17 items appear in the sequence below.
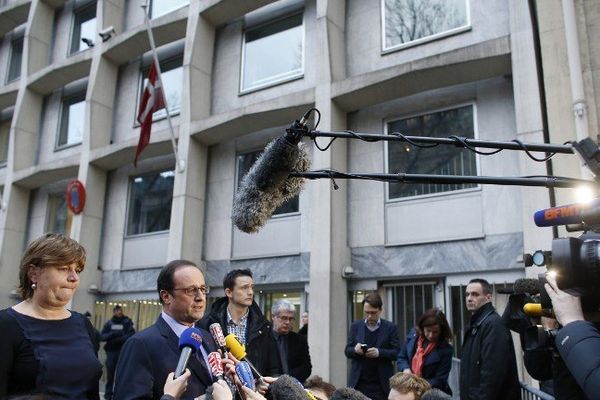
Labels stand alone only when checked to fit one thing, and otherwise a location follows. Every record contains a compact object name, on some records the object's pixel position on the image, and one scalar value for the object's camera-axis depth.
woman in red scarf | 6.42
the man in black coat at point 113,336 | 11.84
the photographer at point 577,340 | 2.20
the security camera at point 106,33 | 15.55
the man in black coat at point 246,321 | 5.06
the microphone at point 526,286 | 3.60
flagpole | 12.66
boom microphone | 3.41
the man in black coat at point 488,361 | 5.03
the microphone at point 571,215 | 2.53
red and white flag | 12.95
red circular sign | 15.55
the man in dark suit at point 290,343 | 6.52
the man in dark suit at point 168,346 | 2.89
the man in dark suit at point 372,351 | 7.09
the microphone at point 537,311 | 2.78
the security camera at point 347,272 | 11.30
